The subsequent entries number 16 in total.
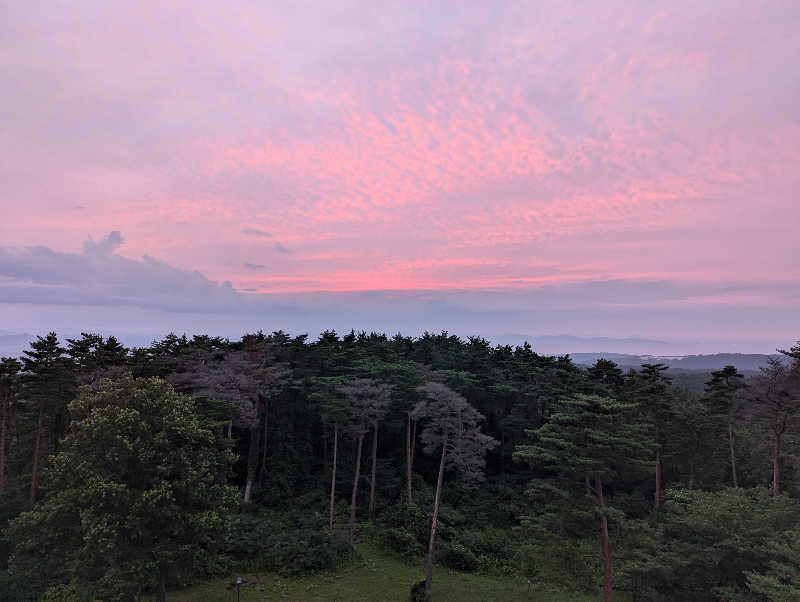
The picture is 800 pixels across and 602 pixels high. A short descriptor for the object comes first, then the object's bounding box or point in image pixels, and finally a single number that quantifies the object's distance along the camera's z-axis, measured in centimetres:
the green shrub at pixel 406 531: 3478
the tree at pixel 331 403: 3610
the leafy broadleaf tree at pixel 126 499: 1767
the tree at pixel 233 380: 3297
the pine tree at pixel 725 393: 3819
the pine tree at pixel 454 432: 2883
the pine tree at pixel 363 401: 3425
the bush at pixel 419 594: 2763
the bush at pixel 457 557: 3358
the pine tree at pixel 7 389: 3081
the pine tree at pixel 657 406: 3838
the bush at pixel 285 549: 3133
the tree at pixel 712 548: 2112
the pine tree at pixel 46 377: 3103
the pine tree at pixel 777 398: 3142
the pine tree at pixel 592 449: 2012
